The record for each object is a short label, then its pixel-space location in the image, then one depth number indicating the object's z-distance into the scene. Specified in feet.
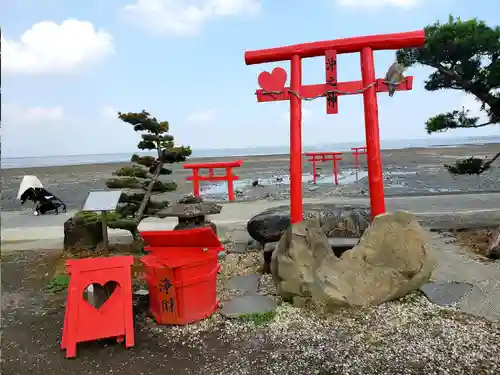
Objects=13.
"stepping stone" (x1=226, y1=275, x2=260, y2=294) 17.39
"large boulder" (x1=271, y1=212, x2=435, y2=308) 14.67
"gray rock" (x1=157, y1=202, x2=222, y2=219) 20.15
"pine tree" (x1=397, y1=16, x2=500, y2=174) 21.84
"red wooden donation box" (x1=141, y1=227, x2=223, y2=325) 13.71
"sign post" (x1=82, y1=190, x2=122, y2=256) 19.76
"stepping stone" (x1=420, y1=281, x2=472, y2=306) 15.03
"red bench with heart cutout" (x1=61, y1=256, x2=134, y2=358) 12.73
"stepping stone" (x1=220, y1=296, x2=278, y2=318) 14.76
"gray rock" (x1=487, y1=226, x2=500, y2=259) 19.39
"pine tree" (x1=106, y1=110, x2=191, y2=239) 23.24
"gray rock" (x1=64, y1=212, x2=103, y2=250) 24.35
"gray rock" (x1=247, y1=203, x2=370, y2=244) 21.43
